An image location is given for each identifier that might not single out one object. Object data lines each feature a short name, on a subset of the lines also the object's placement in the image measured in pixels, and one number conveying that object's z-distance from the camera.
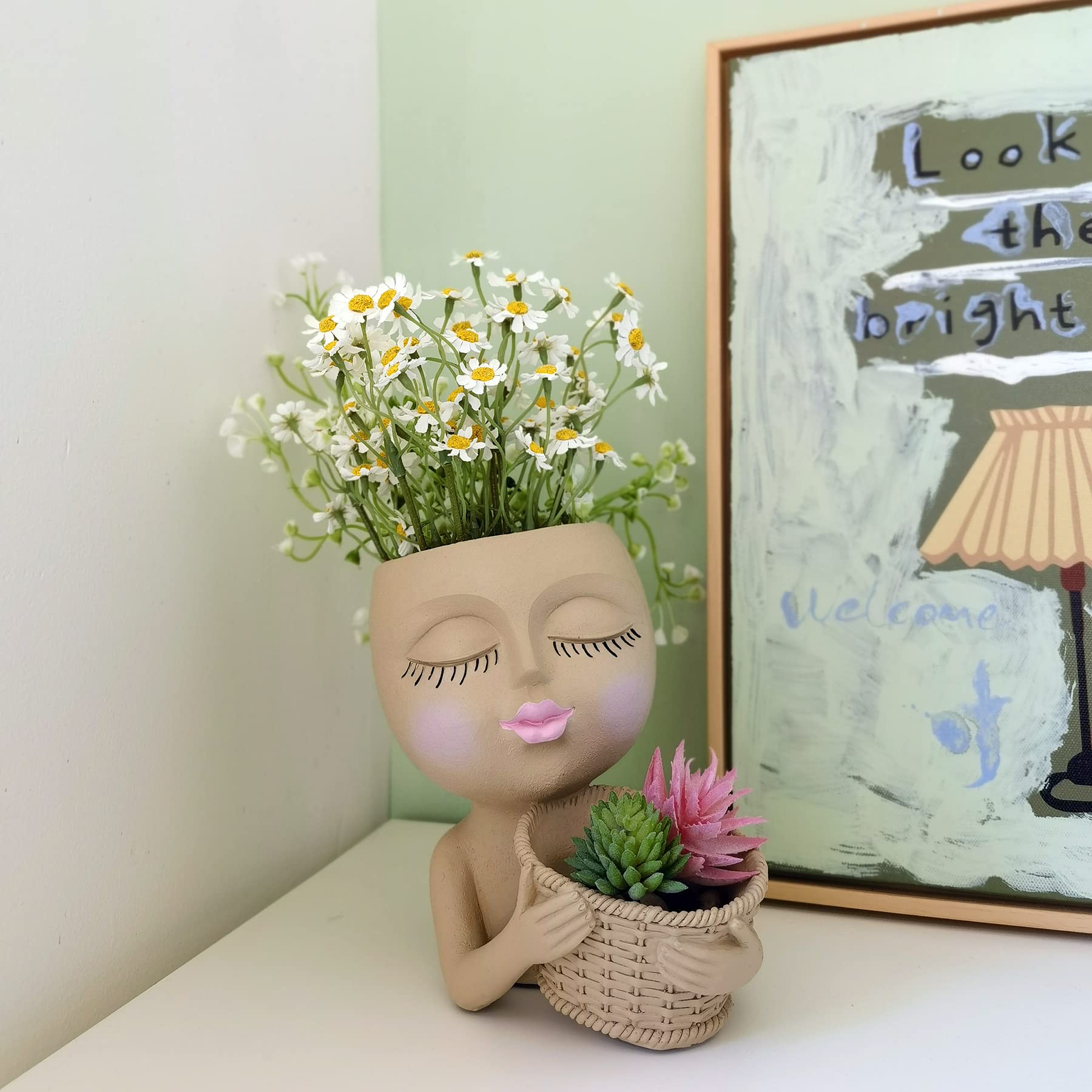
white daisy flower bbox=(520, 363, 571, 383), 0.65
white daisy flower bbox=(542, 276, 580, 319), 0.69
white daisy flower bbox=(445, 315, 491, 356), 0.65
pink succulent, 0.60
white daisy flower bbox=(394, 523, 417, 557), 0.71
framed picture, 0.77
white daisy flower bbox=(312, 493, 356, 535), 0.75
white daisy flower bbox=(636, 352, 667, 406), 0.72
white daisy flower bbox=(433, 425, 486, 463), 0.64
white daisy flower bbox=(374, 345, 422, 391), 0.63
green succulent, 0.58
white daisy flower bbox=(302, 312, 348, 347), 0.63
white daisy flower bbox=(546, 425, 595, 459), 0.67
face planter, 0.63
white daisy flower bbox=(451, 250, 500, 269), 0.68
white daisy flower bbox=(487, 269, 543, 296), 0.66
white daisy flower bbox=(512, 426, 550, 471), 0.65
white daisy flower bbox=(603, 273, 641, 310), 0.69
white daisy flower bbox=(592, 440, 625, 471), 0.74
